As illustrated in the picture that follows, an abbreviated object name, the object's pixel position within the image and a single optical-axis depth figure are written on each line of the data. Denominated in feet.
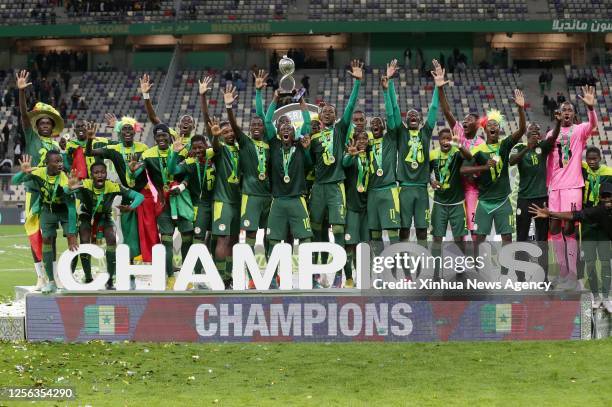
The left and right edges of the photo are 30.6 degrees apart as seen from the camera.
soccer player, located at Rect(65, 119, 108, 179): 45.99
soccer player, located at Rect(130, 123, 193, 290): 42.91
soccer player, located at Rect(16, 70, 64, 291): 42.96
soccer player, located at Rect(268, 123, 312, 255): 42.06
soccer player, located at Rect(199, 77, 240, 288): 42.45
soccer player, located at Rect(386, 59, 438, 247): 42.42
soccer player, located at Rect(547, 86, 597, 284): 42.29
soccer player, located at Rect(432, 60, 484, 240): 42.63
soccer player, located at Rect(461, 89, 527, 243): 41.78
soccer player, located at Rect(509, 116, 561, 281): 42.75
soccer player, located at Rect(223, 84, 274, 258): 42.16
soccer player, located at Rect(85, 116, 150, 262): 43.62
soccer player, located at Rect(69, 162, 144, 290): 41.42
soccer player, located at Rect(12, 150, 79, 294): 40.96
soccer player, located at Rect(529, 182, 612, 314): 40.32
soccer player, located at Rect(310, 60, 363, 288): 42.42
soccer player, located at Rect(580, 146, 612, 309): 39.75
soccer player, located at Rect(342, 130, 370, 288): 42.47
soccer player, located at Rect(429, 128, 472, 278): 42.32
